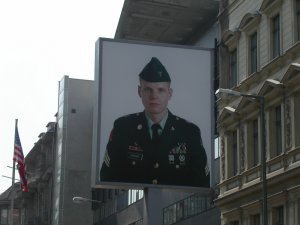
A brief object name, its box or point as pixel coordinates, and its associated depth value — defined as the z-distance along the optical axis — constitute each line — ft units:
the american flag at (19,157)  180.35
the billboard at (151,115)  112.57
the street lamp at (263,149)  87.04
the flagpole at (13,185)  179.93
